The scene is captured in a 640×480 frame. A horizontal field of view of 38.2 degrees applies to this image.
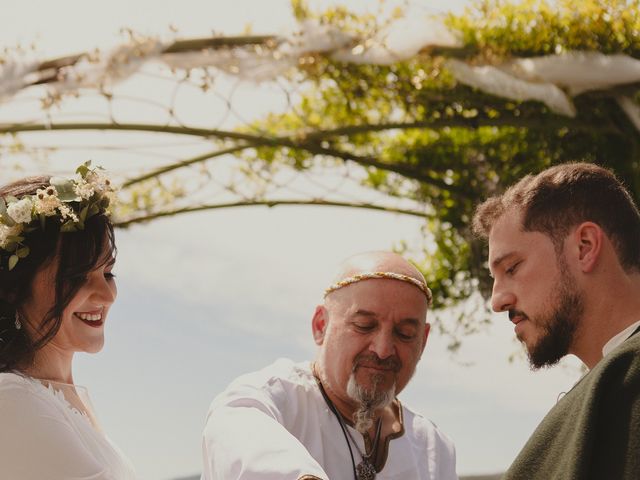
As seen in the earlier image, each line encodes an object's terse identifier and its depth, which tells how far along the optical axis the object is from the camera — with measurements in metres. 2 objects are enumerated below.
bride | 2.89
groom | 2.11
